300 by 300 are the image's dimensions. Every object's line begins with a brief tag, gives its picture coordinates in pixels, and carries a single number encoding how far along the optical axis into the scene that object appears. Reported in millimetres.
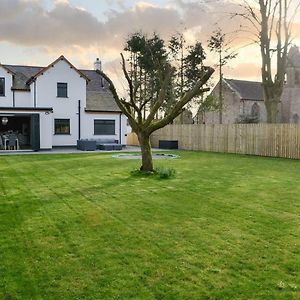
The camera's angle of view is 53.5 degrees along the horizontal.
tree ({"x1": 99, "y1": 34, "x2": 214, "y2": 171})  8980
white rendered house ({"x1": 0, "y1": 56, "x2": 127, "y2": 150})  21117
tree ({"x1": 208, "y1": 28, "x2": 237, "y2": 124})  27930
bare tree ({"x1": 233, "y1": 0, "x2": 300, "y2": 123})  17808
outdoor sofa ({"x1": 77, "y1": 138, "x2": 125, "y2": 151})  20590
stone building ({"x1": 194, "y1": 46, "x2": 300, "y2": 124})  36013
